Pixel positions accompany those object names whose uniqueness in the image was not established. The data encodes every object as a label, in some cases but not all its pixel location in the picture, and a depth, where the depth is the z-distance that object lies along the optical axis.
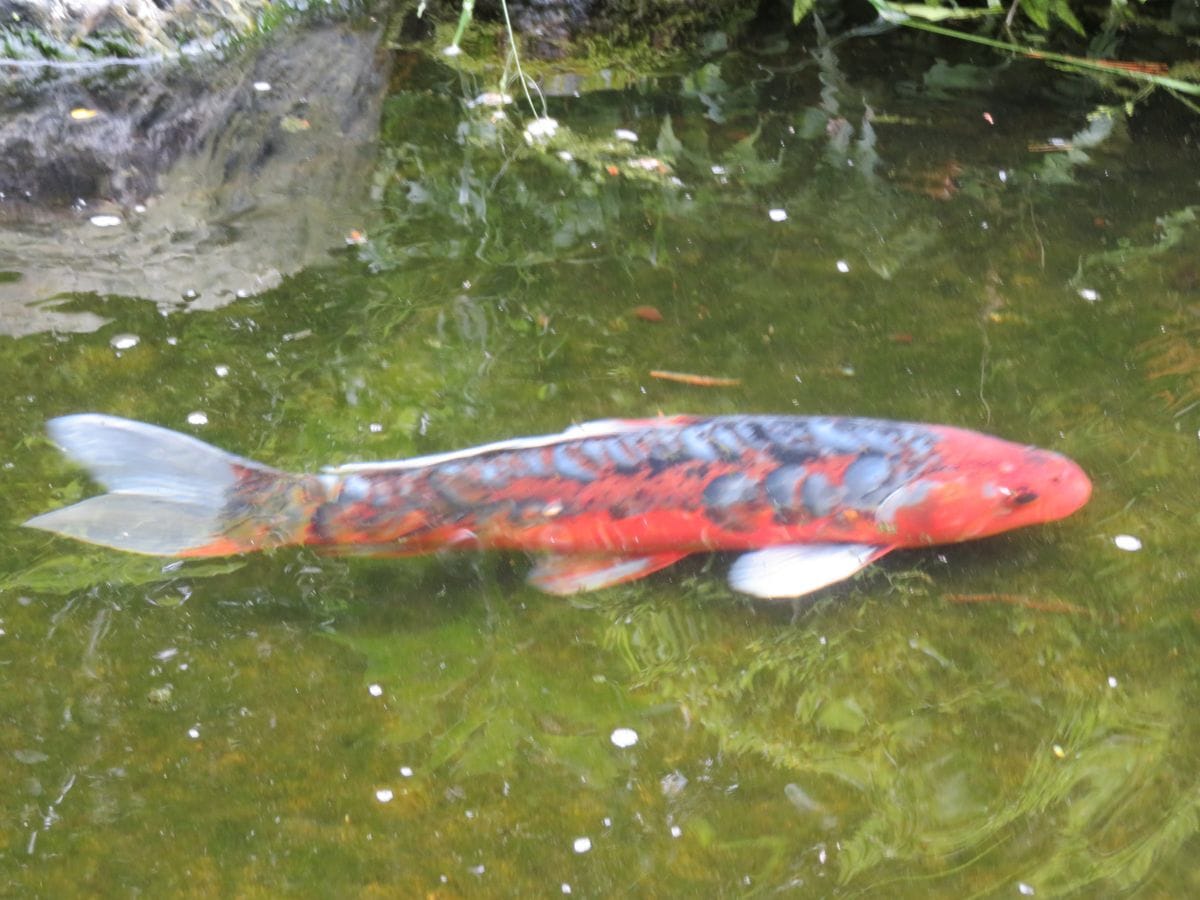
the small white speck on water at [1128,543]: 3.20
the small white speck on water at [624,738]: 2.75
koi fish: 3.05
